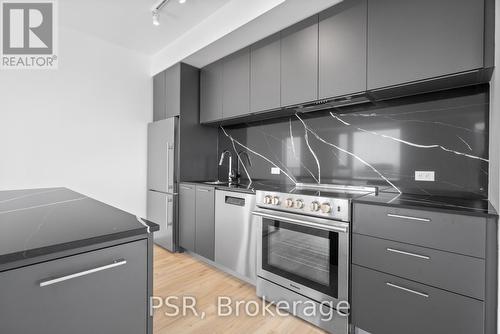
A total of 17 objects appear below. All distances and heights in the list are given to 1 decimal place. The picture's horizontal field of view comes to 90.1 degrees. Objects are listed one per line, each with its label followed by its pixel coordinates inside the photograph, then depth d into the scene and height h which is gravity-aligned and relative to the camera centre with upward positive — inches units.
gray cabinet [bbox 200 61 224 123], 115.2 +34.7
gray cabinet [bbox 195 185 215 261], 102.7 -24.0
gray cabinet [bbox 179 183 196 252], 112.3 -23.6
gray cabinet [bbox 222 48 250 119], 102.8 +34.6
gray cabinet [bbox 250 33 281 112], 91.8 +35.0
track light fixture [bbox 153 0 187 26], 92.7 +58.9
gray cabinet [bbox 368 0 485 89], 55.6 +31.4
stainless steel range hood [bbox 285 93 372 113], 77.3 +21.4
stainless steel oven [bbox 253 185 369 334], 63.9 -24.5
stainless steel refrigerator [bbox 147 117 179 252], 120.3 -7.3
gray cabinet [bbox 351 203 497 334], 47.3 -22.0
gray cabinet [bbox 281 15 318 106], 81.4 +35.3
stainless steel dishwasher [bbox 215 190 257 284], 88.1 -25.7
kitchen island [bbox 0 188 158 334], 26.1 -12.8
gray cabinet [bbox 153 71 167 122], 130.8 +36.6
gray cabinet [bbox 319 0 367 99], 71.3 +35.2
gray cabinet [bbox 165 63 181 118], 119.6 +36.9
